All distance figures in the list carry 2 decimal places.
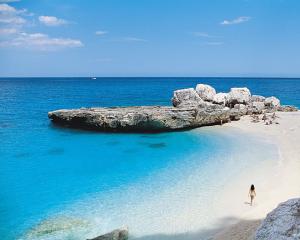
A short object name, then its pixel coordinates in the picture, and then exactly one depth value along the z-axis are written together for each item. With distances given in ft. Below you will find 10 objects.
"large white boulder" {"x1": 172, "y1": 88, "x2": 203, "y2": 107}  166.41
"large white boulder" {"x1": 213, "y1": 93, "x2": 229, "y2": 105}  175.63
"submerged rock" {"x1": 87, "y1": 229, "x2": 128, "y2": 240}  47.01
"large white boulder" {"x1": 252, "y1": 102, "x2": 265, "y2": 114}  162.30
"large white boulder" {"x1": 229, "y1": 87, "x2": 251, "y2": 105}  173.17
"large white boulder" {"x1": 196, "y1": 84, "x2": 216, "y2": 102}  179.93
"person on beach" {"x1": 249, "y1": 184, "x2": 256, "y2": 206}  60.48
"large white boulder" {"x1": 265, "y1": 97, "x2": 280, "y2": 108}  177.68
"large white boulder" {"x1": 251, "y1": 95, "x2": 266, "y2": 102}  182.21
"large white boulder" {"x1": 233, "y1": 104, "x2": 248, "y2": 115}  155.69
